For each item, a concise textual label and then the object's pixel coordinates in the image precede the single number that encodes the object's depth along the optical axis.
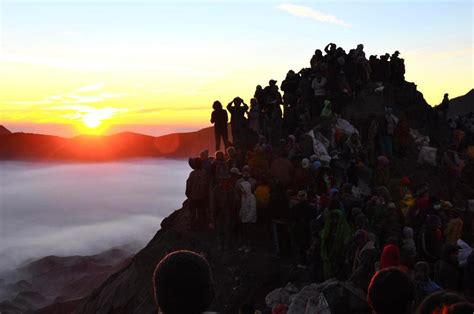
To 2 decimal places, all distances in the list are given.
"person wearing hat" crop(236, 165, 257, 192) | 13.46
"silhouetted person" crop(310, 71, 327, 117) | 17.81
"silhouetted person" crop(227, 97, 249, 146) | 18.30
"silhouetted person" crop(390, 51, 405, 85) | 21.41
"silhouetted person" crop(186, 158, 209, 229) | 14.43
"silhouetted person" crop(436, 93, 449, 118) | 22.80
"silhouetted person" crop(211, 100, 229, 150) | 17.95
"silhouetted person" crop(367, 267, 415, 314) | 3.69
